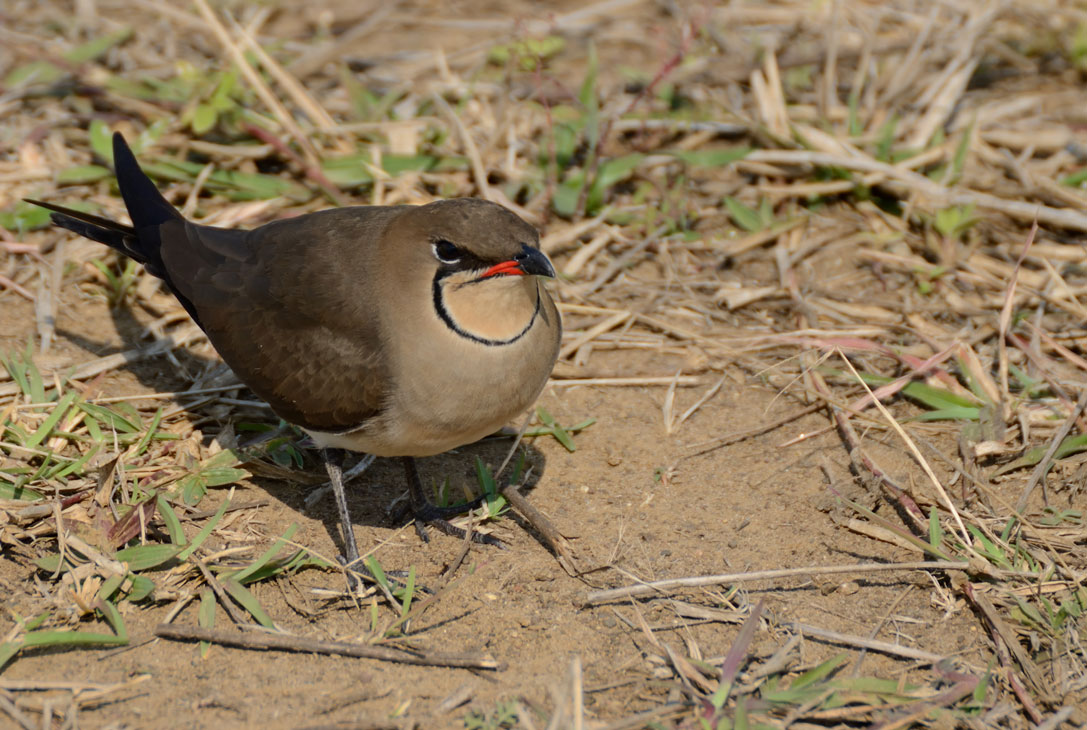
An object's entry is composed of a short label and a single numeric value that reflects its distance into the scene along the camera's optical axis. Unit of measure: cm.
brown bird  822
